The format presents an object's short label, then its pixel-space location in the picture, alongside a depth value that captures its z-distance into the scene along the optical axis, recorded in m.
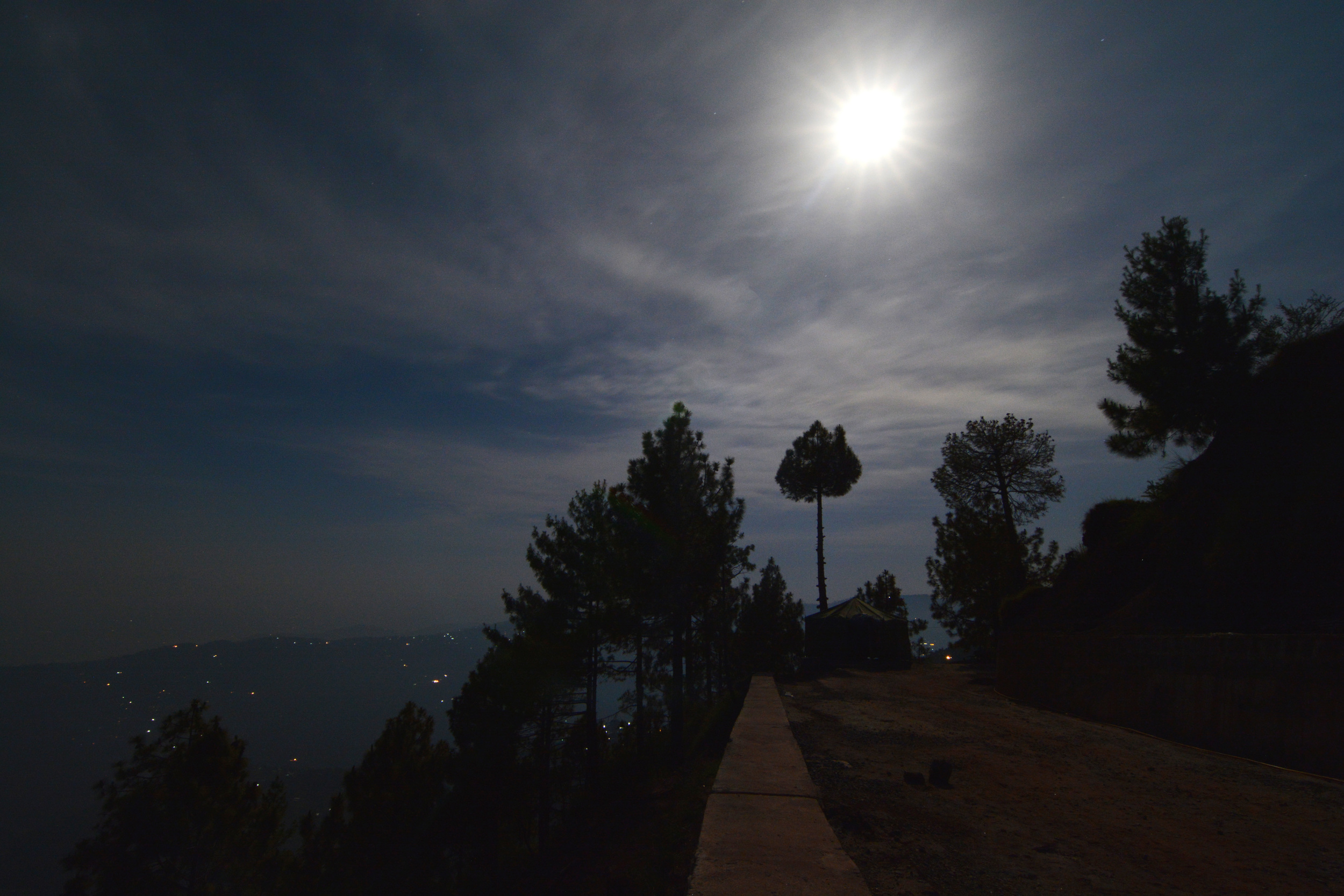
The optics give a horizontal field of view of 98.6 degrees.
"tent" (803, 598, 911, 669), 31.72
